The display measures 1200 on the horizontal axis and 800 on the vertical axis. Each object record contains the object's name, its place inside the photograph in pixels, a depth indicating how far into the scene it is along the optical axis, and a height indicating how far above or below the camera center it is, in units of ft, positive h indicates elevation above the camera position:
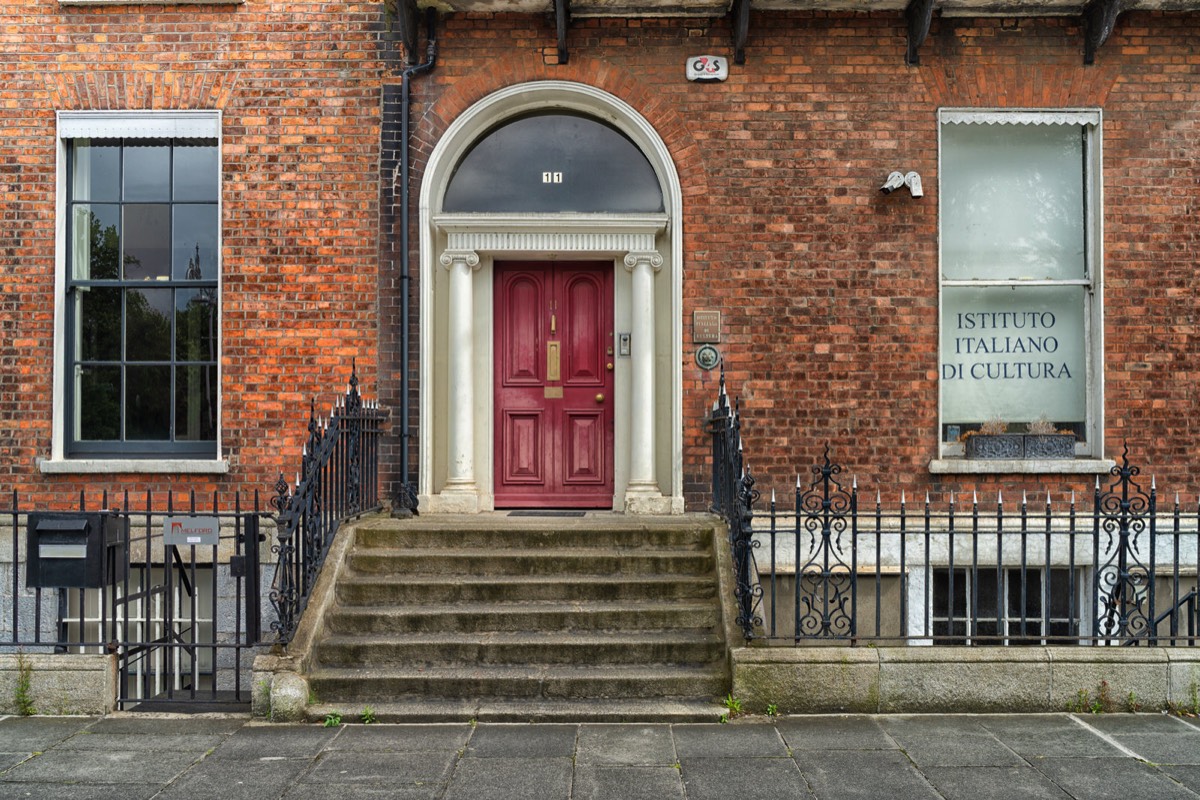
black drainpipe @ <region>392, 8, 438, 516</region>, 27.02 +2.83
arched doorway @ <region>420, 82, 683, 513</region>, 27.58 +3.73
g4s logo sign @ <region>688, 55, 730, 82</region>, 27.27 +9.53
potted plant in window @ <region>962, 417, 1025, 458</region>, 27.07 -1.01
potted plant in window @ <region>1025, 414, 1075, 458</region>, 27.04 -1.01
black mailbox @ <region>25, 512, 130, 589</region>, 20.04 -2.95
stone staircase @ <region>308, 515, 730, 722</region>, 19.39 -4.65
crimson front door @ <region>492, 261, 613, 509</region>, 28.68 +0.70
